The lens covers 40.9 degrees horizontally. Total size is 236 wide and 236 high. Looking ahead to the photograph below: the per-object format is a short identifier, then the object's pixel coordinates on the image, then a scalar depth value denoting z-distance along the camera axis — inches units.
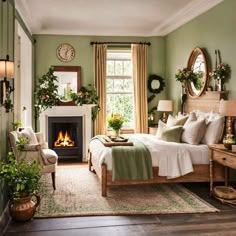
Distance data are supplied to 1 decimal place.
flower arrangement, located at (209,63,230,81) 200.7
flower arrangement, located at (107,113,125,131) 227.1
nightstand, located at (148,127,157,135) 285.6
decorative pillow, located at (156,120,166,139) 231.8
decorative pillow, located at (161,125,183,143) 207.2
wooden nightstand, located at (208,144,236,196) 156.1
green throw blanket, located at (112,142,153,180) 175.8
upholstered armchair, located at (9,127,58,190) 181.2
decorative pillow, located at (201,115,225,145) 192.9
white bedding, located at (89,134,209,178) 180.9
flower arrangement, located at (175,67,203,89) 240.8
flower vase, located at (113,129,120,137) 228.8
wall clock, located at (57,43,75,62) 304.7
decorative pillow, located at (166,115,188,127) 227.0
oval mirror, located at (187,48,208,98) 230.2
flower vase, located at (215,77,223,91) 205.0
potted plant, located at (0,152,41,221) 139.5
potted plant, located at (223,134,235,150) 164.4
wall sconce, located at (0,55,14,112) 138.1
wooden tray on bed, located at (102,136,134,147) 192.7
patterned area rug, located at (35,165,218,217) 155.3
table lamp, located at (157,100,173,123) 282.2
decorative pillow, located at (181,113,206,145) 198.1
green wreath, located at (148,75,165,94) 316.2
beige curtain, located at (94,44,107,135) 304.7
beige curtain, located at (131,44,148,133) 310.3
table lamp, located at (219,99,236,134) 163.0
